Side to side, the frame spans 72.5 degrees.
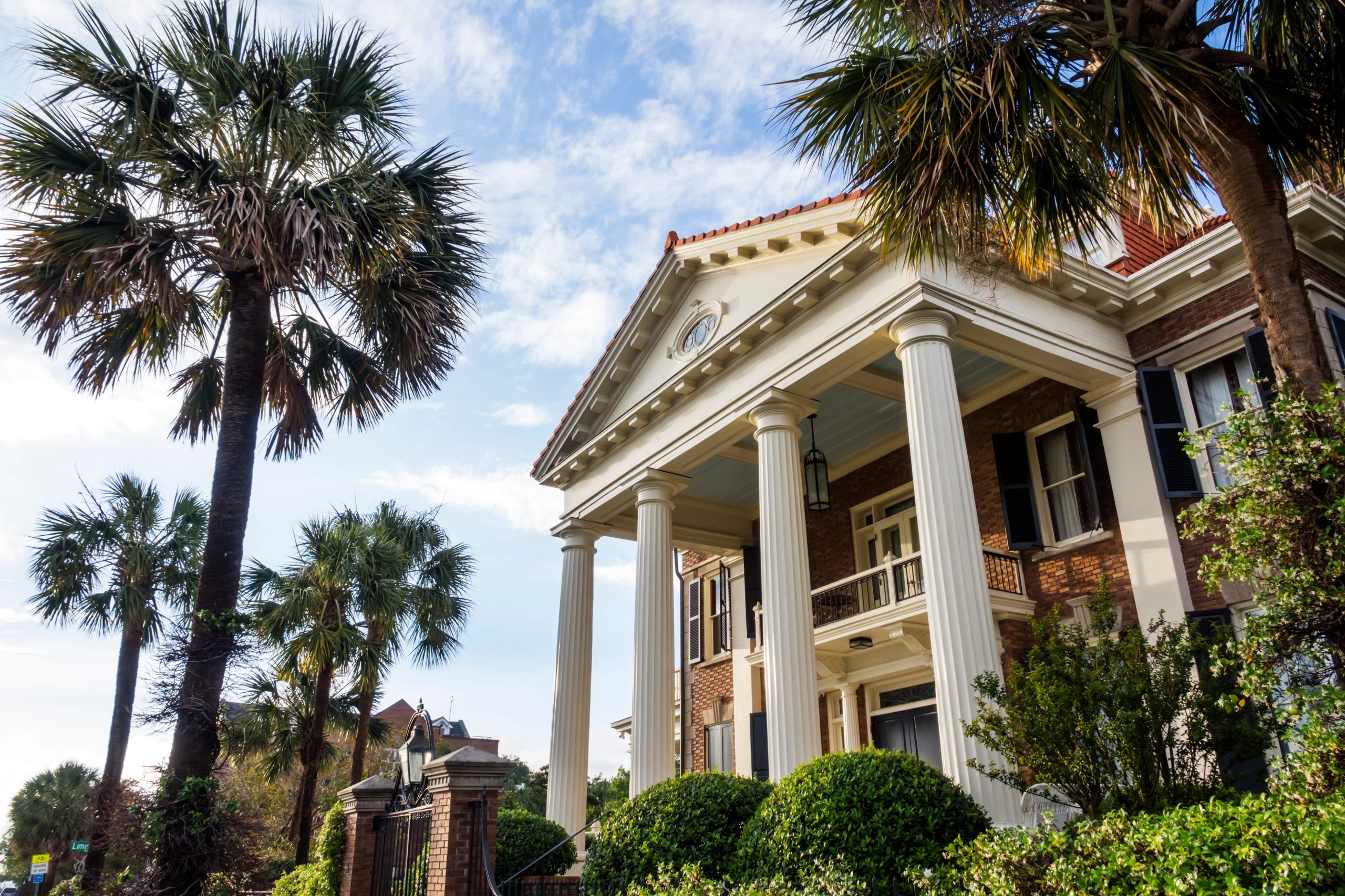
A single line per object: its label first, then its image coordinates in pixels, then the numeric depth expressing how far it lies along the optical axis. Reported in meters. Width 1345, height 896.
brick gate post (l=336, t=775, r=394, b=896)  10.35
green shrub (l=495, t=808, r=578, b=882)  12.52
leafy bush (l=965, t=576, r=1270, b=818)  7.09
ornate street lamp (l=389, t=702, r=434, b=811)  10.26
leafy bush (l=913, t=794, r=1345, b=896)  3.93
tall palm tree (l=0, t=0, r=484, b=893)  11.89
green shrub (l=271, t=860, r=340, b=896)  11.28
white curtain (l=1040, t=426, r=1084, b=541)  13.24
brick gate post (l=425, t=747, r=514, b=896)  8.32
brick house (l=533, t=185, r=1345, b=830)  10.98
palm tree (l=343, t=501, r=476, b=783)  23.75
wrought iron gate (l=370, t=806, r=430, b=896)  9.25
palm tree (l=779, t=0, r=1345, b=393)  7.07
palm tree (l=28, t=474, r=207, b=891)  23.23
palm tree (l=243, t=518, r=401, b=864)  19.73
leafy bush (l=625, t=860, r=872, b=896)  6.61
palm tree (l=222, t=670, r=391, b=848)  20.22
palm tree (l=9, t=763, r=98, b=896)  39.53
